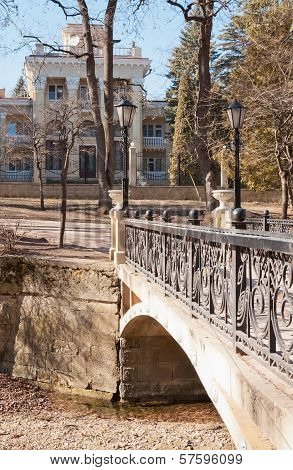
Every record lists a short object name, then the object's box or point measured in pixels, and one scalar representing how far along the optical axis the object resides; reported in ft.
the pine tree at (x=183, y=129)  125.59
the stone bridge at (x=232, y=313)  12.78
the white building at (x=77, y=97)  135.95
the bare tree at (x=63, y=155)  55.88
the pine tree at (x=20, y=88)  239.13
